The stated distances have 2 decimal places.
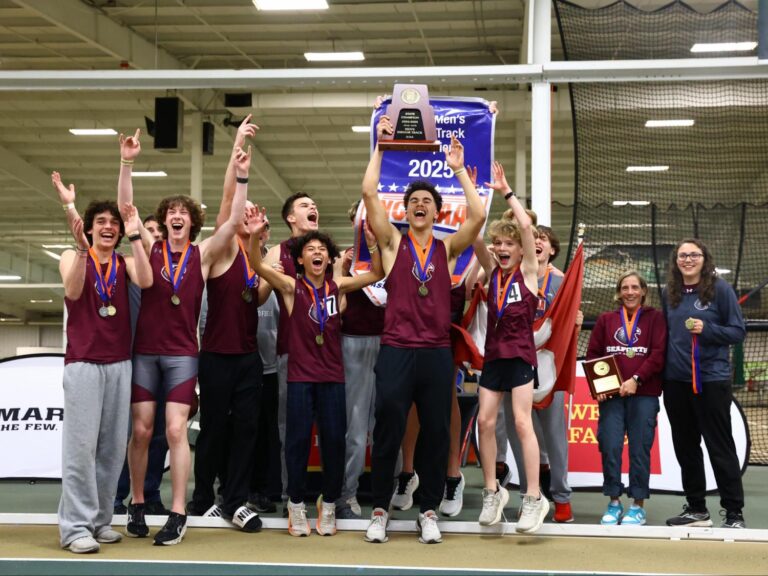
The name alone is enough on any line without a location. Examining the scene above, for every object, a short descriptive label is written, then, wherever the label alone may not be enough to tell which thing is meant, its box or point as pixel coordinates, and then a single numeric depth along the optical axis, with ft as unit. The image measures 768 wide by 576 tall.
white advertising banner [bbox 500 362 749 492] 21.17
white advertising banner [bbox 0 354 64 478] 22.74
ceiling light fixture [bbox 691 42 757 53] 21.26
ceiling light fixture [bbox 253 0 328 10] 38.88
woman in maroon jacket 17.13
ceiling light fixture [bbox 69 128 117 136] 58.34
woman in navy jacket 16.49
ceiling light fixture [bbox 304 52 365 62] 46.78
